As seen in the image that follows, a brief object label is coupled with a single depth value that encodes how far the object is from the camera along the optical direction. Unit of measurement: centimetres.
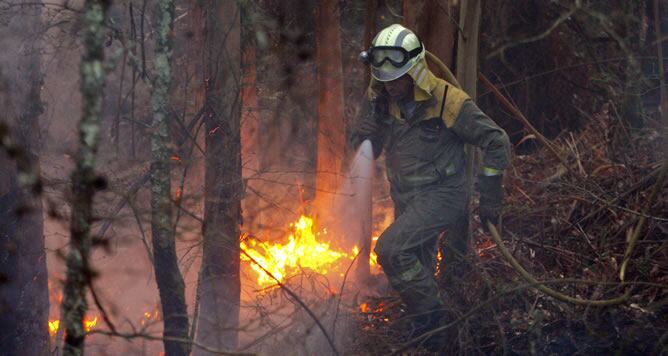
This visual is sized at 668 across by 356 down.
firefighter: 1052
